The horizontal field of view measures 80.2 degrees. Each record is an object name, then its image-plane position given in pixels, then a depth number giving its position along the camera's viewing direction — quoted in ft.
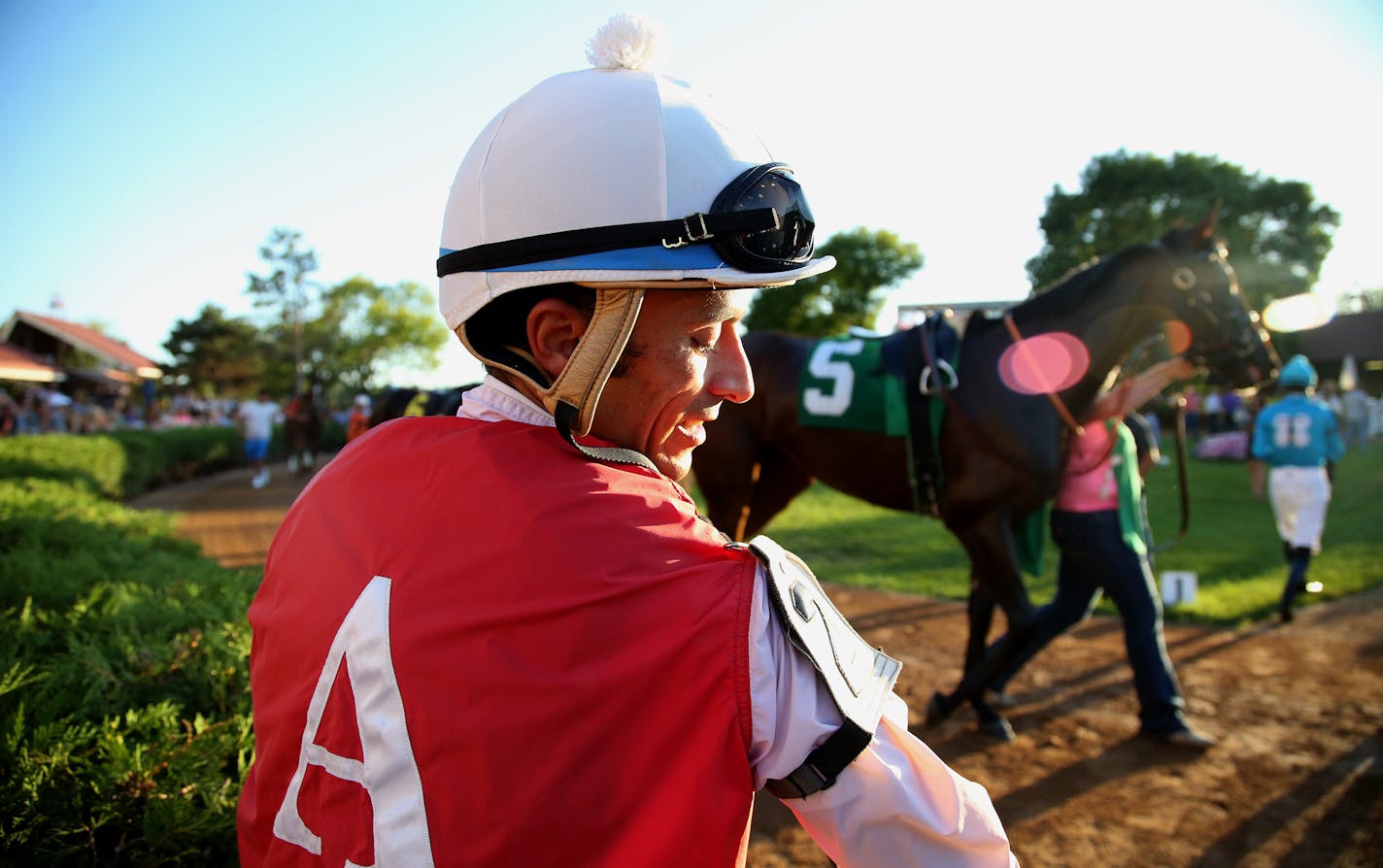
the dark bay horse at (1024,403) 13.25
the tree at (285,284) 185.88
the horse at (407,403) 19.30
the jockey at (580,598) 2.96
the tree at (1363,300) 193.36
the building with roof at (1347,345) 101.65
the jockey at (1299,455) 21.89
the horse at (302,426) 55.01
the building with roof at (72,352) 113.70
